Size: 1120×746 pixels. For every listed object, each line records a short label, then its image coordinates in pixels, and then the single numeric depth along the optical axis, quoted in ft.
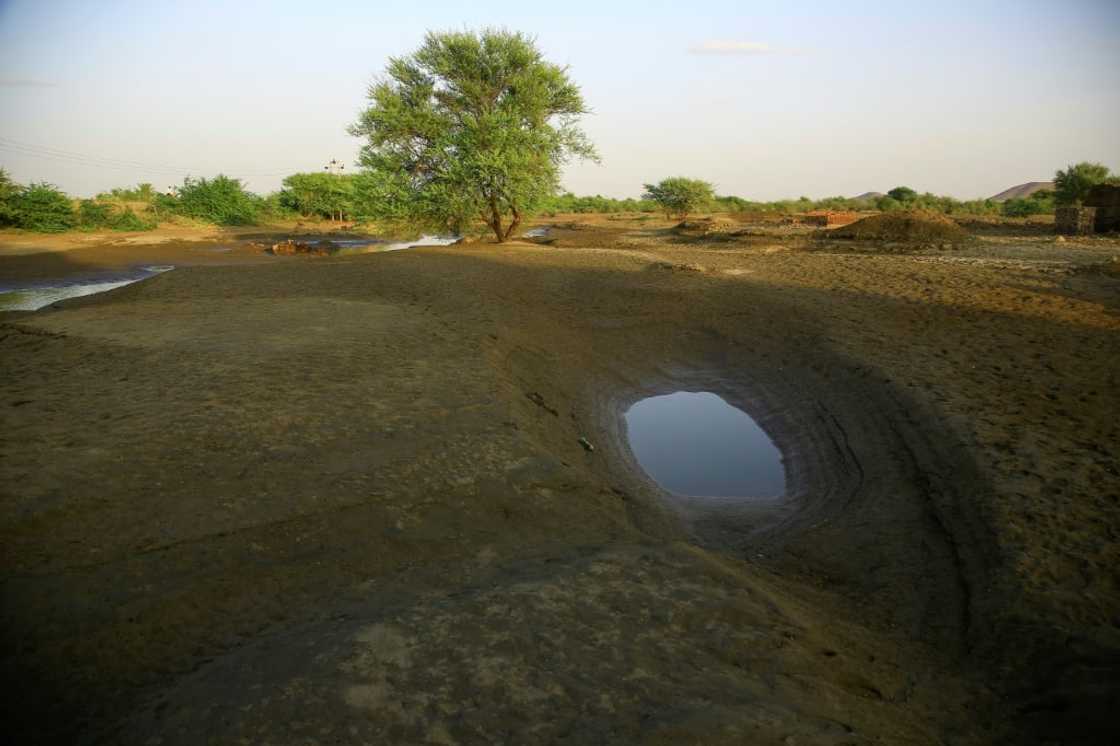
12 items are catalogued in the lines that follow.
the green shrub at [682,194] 152.66
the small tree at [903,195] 151.93
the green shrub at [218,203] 140.15
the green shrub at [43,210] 93.31
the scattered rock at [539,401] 22.17
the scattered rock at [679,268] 49.03
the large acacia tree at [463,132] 67.92
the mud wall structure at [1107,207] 67.67
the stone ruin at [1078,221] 68.85
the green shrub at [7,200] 90.99
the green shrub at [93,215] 106.11
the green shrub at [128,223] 110.32
